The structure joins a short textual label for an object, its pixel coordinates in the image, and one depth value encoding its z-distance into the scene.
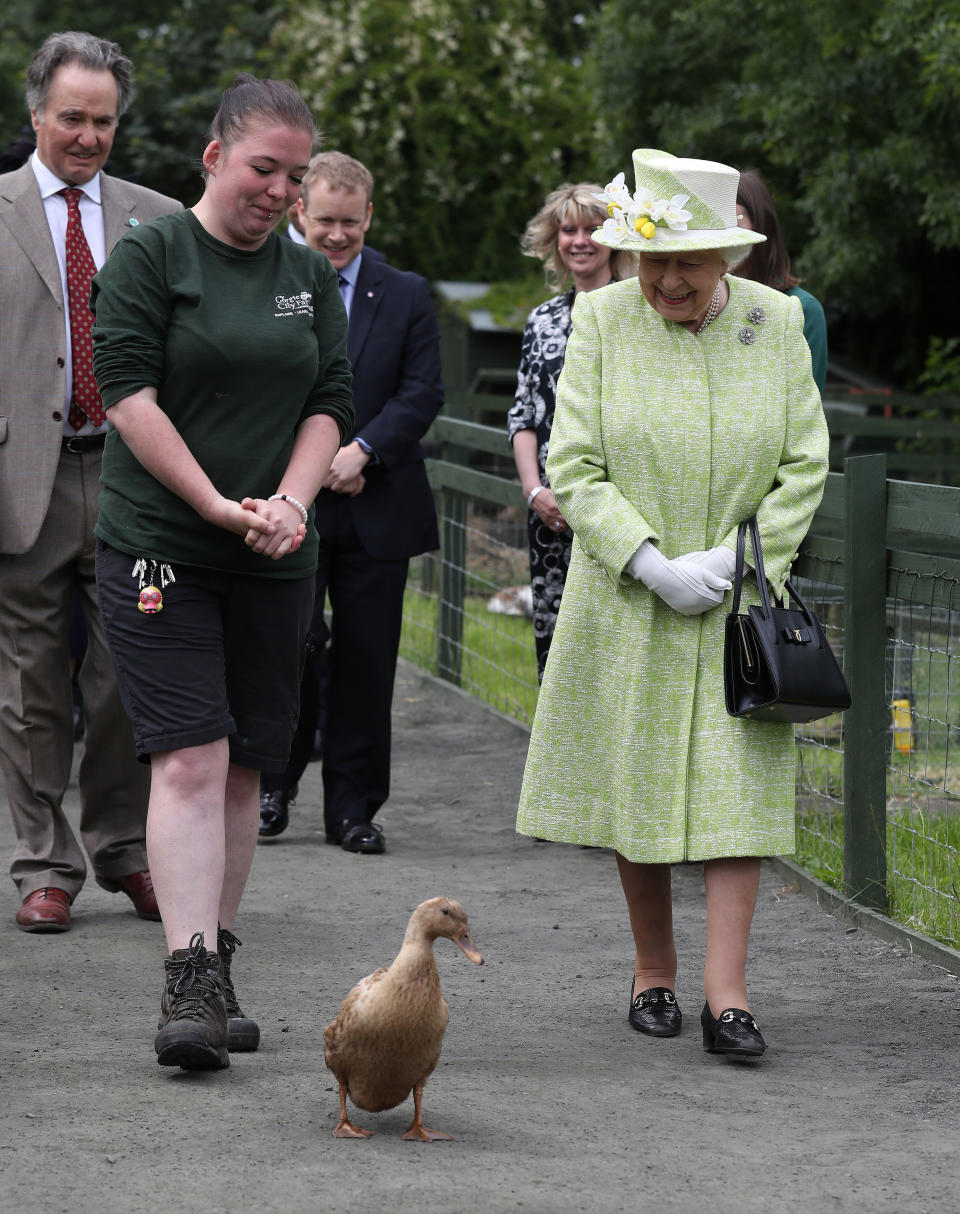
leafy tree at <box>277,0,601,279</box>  26.77
